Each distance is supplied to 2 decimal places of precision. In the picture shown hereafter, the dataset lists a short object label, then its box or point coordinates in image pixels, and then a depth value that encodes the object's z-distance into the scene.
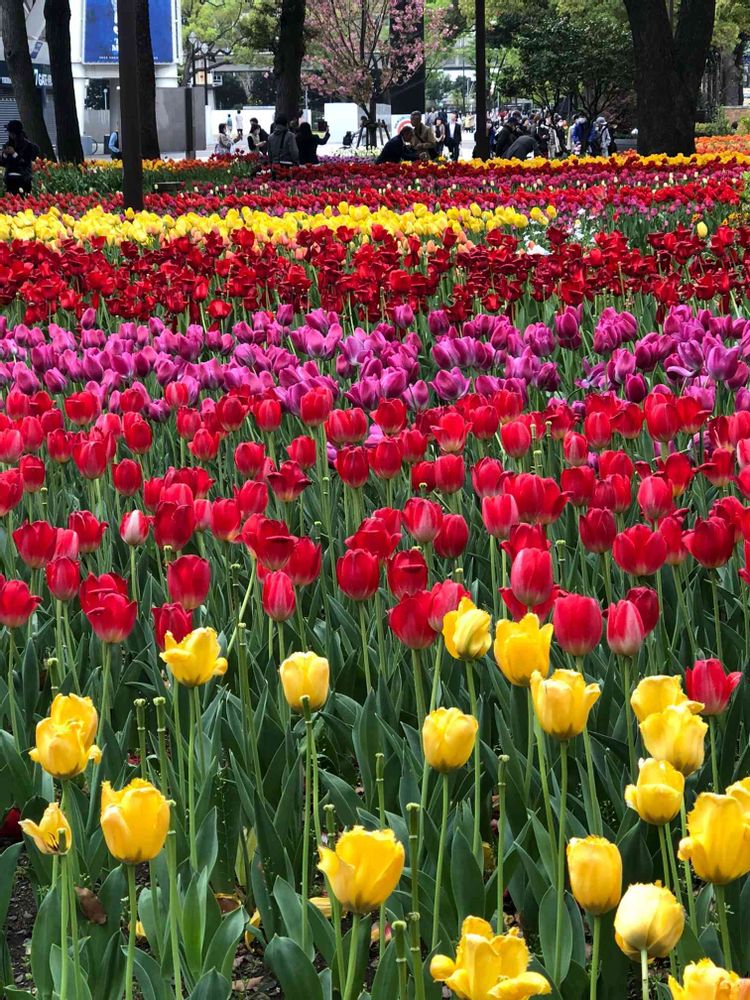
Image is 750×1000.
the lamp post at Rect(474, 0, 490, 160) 21.22
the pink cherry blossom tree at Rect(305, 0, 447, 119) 50.30
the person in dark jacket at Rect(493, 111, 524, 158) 29.84
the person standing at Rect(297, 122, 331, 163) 22.14
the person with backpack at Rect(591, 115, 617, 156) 36.41
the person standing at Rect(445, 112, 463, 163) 37.49
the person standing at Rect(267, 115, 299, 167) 20.94
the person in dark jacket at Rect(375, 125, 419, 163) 23.44
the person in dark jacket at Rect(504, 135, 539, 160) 23.91
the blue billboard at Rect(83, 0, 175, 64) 62.06
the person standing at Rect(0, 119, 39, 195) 19.84
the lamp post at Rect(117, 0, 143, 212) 12.30
